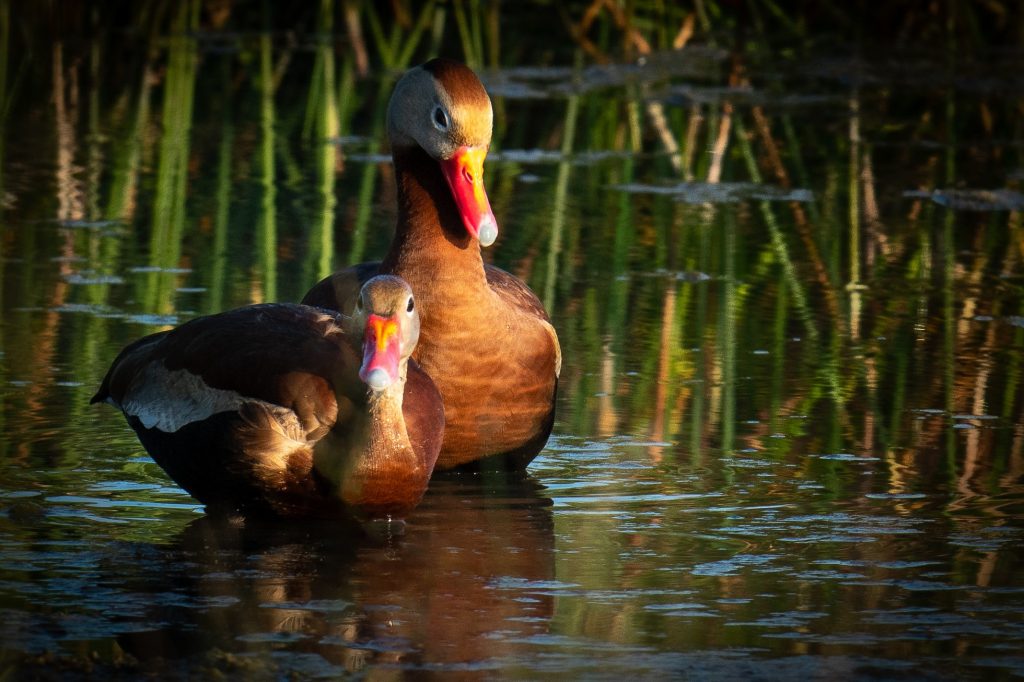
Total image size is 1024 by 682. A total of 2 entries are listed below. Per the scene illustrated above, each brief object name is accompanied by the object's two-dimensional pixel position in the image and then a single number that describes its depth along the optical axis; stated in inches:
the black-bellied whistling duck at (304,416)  386.9
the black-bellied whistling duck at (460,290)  451.2
